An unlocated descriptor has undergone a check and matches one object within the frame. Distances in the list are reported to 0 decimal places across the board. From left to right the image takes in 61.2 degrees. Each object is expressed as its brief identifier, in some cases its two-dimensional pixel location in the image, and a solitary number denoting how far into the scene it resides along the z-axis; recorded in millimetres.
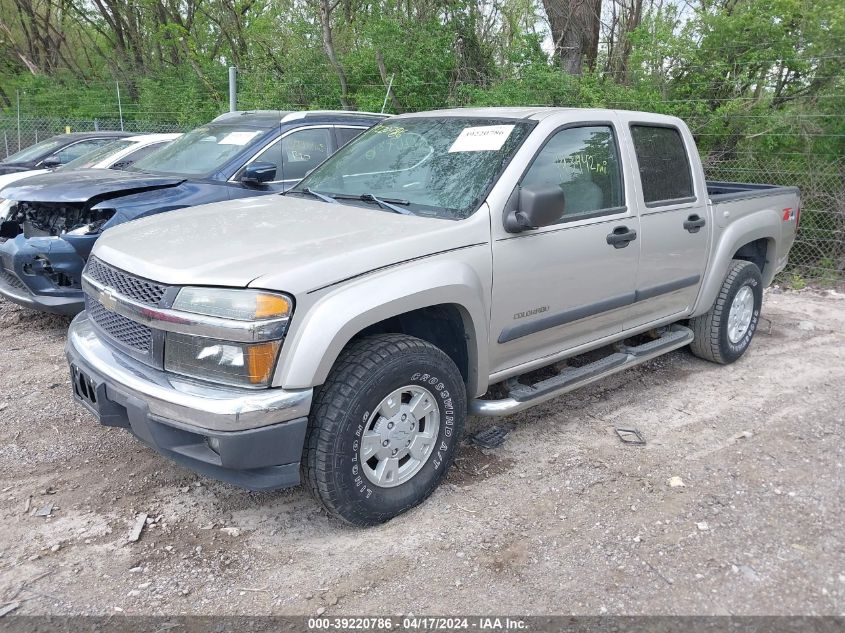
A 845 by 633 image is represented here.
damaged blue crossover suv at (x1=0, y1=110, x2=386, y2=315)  5336
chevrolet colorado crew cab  2797
